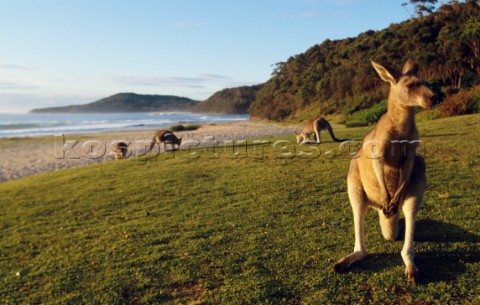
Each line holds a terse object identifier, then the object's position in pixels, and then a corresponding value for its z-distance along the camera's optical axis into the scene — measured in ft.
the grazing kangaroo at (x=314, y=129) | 35.70
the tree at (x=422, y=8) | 101.19
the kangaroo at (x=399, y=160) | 9.34
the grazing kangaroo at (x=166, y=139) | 43.73
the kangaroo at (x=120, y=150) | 43.29
